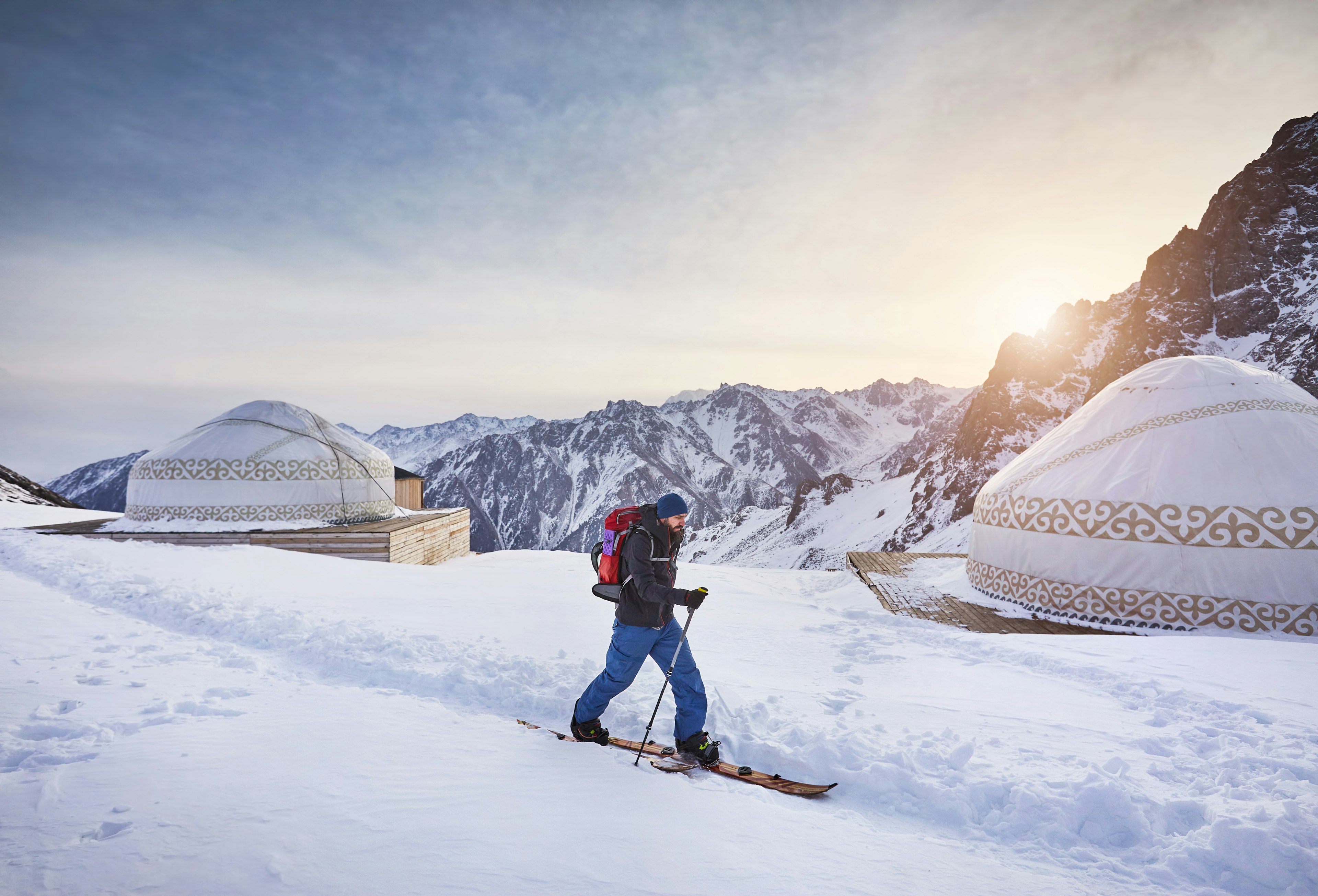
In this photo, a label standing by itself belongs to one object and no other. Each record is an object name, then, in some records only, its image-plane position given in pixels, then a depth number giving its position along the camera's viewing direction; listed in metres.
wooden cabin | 23.44
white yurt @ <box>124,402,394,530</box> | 13.66
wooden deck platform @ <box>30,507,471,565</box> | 12.26
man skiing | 3.55
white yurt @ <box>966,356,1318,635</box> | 6.96
